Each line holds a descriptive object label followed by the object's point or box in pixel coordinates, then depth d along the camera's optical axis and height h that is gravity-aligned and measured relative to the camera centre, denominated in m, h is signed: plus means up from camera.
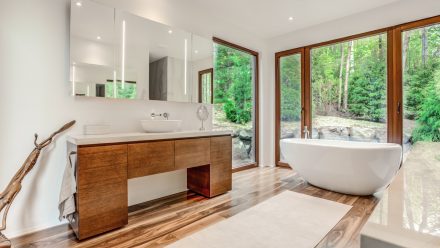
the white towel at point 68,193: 1.88 -0.58
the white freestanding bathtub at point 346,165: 2.61 -0.52
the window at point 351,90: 3.58 +0.61
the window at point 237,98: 3.95 +0.50
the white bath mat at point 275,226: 1.83 -0.96
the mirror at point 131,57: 2.27 +0.81
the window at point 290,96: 4.47 +0.60
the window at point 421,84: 3.10 +0.58
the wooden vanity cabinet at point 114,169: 1.88 -0.44
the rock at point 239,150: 4.26 -0.49
